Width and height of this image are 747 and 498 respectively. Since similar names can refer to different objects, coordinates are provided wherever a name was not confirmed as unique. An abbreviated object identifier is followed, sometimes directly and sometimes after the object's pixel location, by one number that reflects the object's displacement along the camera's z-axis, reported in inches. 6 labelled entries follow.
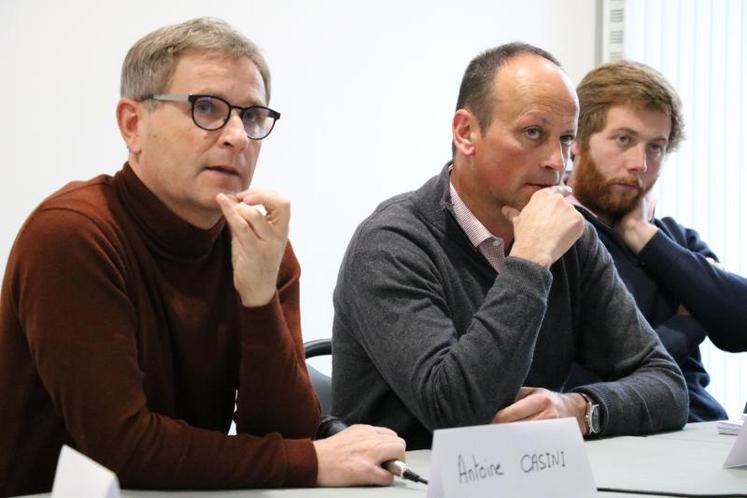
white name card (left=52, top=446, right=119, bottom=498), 95.1
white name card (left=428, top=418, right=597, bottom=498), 102.9
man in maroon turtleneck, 108.4
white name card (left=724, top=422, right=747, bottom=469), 114.2
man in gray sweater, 120.1
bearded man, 143.0
